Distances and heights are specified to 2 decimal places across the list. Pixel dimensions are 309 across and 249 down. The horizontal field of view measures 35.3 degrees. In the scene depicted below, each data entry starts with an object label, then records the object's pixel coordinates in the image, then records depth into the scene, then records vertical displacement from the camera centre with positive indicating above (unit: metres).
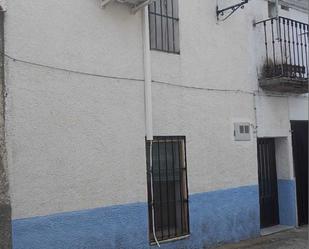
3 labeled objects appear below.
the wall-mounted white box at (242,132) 9.32 +0.53
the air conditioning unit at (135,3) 7.13 +2.41
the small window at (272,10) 9.99 +3.14
